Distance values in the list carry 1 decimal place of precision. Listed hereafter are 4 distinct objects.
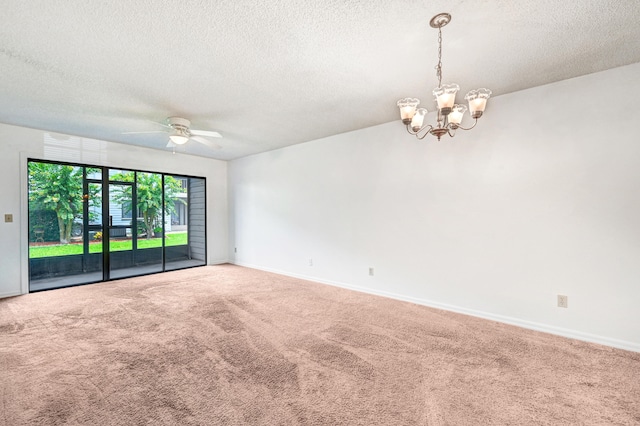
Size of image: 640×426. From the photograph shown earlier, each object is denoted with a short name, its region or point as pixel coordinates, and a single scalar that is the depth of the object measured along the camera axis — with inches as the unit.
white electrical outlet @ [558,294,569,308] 109.0
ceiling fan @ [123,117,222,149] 141.2
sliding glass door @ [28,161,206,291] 184.5
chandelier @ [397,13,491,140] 75.3
